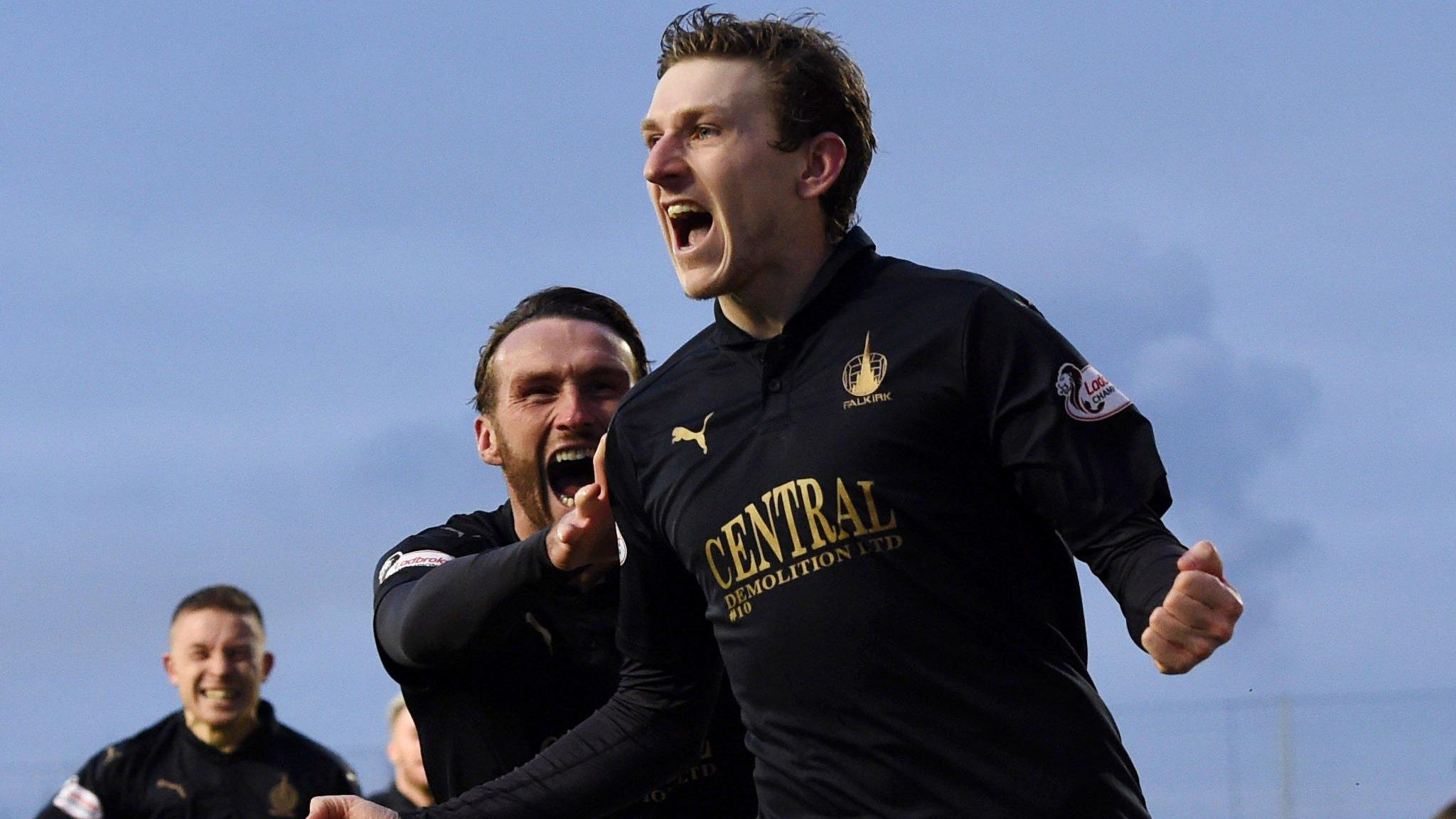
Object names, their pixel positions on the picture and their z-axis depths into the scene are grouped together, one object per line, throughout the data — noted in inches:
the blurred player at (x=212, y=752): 377.4
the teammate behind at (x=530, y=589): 175.6
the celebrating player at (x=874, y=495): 130.8
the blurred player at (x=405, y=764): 361.7
